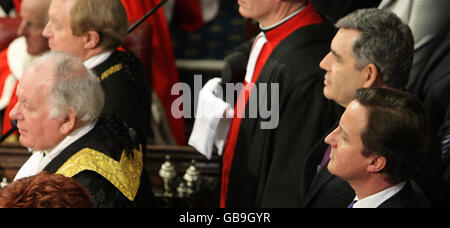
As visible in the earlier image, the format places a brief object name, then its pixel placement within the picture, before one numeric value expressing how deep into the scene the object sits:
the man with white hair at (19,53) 10.04
